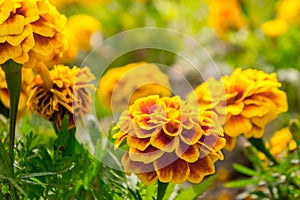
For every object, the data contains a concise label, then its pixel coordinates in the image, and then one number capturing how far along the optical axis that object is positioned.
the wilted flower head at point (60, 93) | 0.42
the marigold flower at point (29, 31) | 0.38
